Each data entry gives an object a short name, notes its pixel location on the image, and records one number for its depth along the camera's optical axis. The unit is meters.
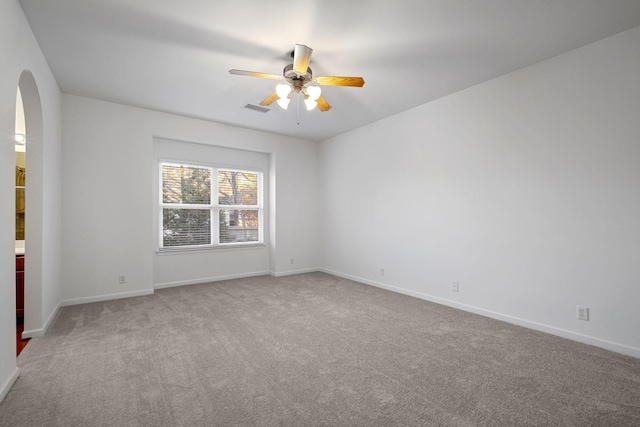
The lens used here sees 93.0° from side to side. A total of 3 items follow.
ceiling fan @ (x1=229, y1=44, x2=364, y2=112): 2.62
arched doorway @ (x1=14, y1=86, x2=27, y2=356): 3.41
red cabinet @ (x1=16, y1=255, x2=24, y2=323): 3.39
